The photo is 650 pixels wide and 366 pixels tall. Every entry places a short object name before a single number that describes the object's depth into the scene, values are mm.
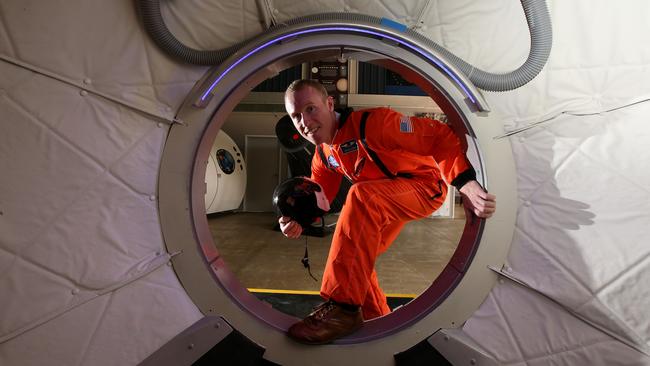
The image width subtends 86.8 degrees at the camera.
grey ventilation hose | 1247
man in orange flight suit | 1497
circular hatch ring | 1332
